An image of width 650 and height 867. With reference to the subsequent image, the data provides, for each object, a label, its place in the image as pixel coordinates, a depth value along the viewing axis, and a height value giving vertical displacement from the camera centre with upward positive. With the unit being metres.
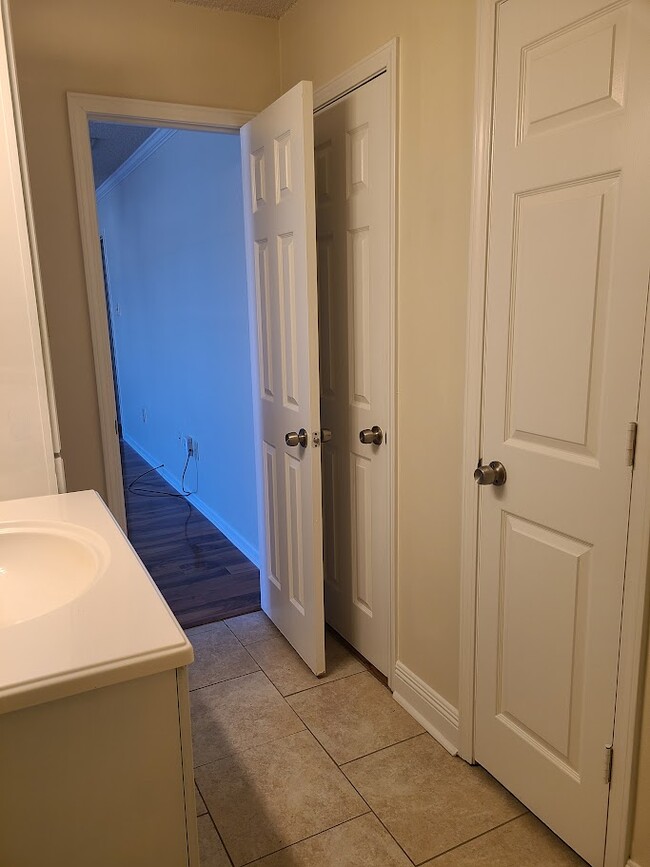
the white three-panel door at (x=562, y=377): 1.33 -0.19
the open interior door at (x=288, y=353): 2.14 -0.19
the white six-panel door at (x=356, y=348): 2.12 -0.18
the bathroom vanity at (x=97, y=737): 0.86 -0.57
